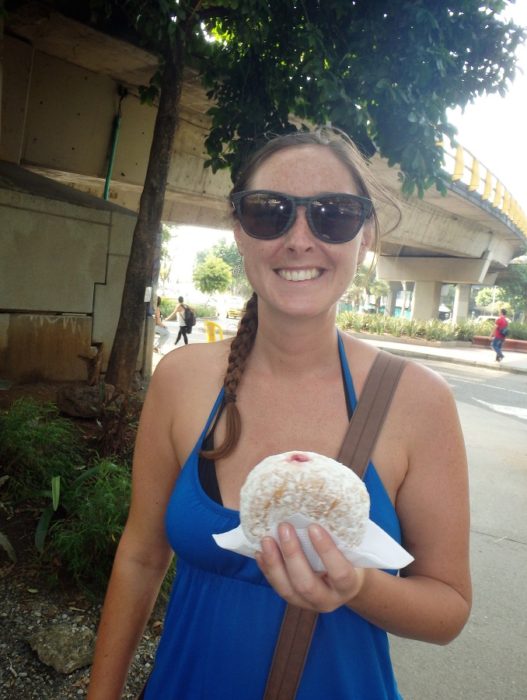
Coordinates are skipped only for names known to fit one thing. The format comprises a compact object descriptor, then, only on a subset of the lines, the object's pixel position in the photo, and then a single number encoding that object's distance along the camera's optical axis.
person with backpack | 17.38
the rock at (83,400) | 5.27
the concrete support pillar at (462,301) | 32.63
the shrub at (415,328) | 26.27
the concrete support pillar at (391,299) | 45.28
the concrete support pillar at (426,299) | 30.19
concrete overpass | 6.70
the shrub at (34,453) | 3.72
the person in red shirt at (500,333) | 20.39
